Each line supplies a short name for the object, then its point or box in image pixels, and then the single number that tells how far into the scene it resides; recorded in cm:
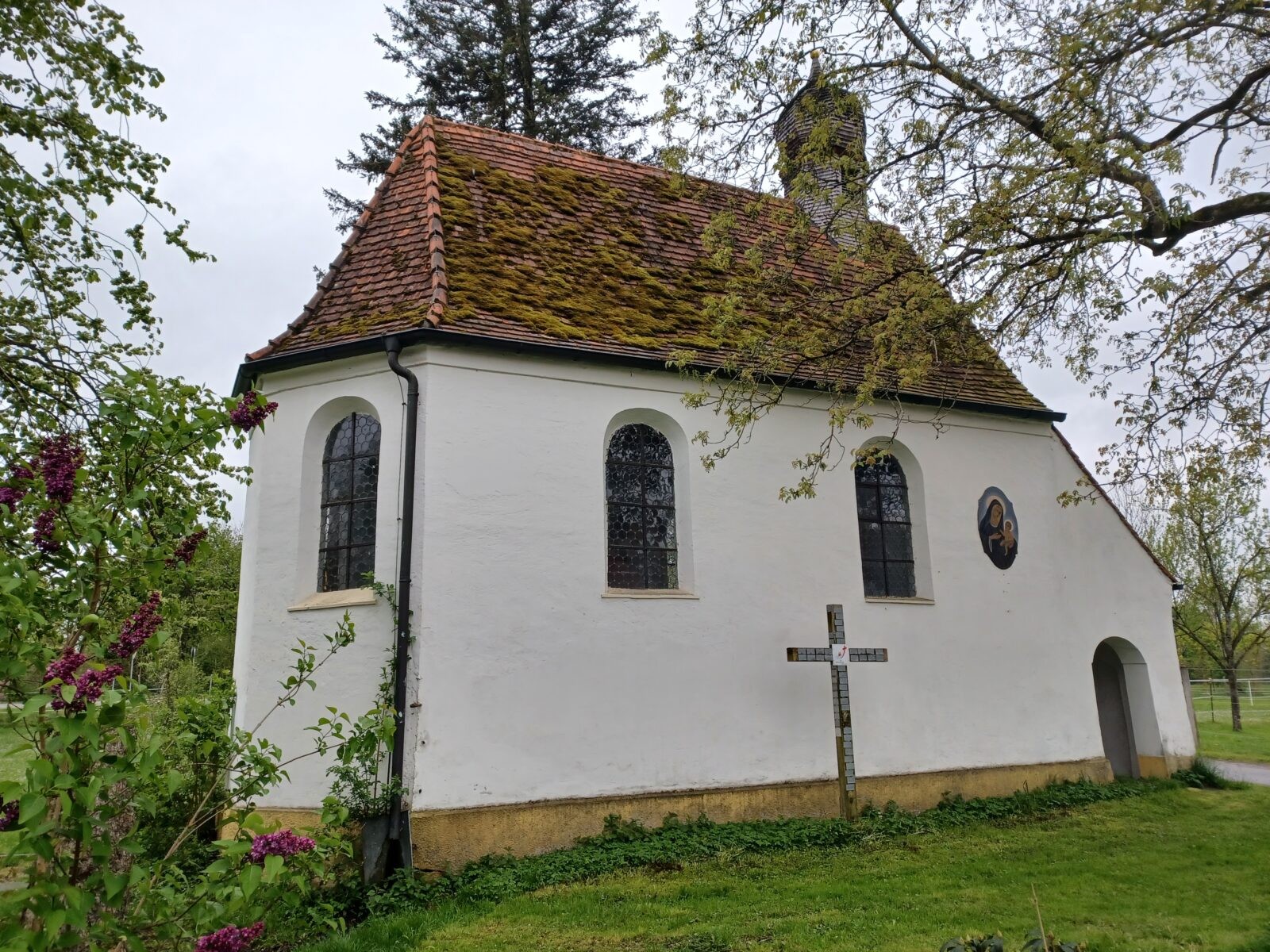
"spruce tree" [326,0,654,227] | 2005
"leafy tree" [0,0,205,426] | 715
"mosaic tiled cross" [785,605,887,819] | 992
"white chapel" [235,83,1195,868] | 886
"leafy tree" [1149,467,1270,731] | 2488
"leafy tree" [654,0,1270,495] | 772
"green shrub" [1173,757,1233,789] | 1255
